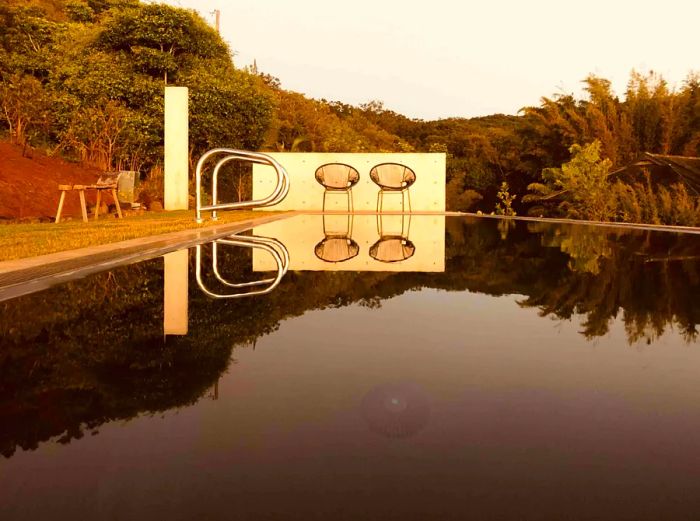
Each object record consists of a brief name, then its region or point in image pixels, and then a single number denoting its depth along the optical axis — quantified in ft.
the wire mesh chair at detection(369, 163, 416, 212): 51.26
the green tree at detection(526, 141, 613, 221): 43.70
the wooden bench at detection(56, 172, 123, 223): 29.37
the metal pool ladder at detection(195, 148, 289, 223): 29.63
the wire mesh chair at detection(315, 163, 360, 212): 53.07
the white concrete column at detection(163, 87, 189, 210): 45.62
